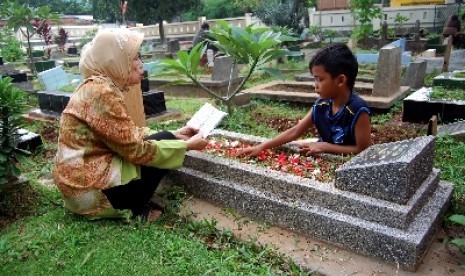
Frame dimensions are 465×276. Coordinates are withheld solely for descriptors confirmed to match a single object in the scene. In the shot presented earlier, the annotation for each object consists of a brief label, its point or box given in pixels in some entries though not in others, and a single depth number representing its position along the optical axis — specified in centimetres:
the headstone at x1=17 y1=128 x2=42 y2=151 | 434
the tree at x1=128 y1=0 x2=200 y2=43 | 2302
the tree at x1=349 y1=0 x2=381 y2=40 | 1263
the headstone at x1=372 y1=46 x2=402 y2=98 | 559
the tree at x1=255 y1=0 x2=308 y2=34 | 1441
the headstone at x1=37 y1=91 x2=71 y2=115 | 574
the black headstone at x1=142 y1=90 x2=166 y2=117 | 566
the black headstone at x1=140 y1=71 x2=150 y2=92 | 600
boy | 274
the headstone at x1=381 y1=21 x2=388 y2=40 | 1350
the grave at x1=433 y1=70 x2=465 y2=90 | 543
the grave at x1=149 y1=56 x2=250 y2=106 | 767
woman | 240
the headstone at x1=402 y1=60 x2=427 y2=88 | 663
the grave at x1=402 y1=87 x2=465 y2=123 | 449
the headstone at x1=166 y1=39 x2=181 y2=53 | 1686
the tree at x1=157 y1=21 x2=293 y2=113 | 376
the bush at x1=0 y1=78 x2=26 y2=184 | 281
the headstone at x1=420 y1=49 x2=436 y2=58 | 1006
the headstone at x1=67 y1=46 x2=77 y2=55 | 2154
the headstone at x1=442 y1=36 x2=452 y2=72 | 753
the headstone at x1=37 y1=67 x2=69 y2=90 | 821
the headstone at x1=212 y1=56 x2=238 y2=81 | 770
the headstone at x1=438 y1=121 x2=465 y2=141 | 387
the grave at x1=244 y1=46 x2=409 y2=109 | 553
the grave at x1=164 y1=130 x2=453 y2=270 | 208
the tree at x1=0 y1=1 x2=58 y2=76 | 1002
